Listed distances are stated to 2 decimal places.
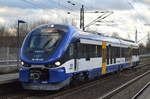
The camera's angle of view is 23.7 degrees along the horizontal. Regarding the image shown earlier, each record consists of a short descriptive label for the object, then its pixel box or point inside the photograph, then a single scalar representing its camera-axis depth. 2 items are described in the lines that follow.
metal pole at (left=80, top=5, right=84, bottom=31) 35.74
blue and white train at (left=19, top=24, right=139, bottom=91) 16.20
